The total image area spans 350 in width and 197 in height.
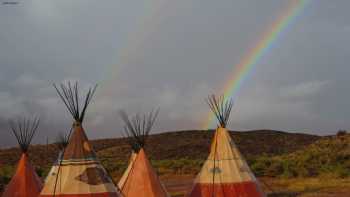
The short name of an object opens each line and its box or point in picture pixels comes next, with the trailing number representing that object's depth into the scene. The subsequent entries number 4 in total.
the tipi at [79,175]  12.53
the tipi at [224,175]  15.33
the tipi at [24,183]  16.94
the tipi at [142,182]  14.72
